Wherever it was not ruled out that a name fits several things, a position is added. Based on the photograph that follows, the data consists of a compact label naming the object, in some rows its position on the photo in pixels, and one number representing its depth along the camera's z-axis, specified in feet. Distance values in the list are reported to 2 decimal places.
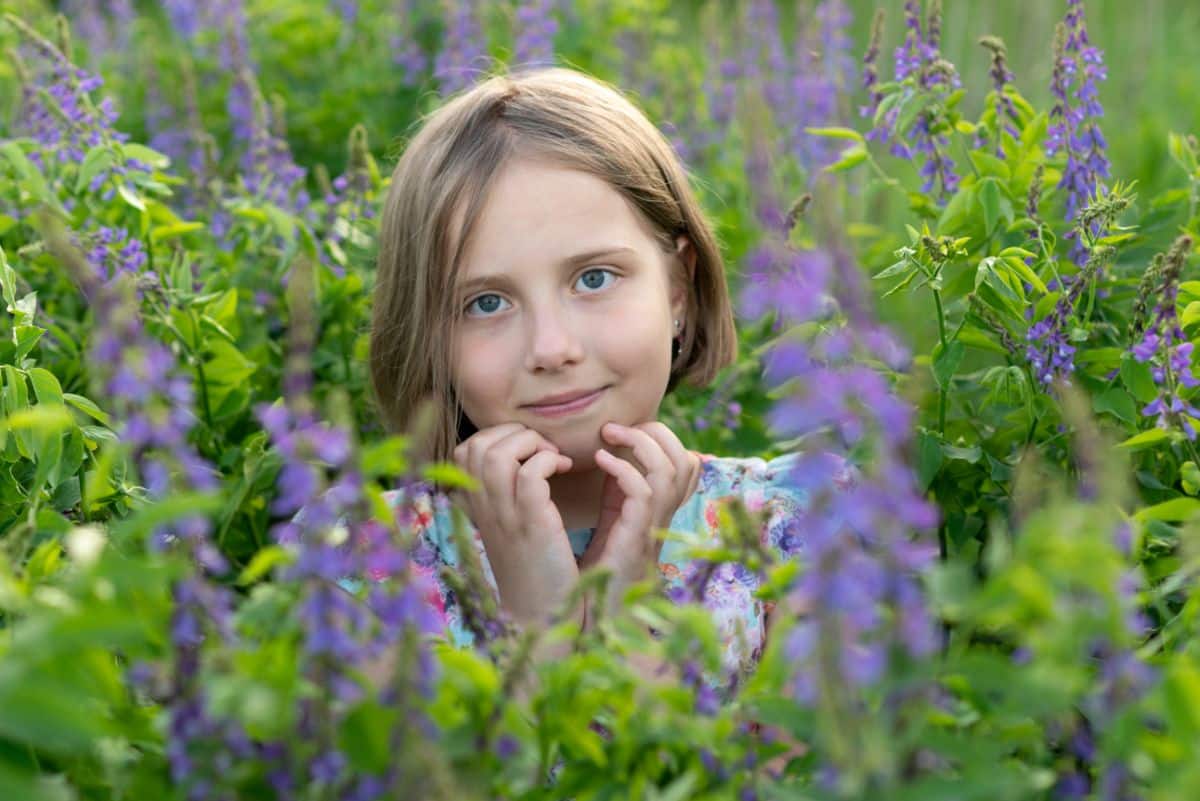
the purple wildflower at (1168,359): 6.25
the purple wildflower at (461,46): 13.32
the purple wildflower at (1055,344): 7.35
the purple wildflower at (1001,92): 8.22
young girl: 7.50
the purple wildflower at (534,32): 13.51
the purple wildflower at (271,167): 10.84
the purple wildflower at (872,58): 9.07
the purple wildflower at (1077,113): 8.36
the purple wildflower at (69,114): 9.24
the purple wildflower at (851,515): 3.60
